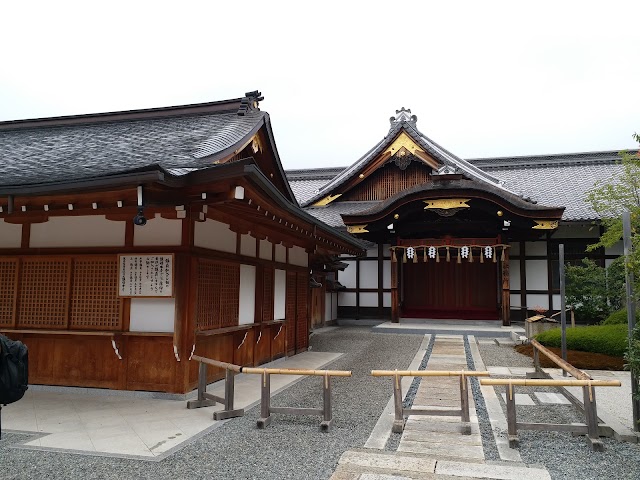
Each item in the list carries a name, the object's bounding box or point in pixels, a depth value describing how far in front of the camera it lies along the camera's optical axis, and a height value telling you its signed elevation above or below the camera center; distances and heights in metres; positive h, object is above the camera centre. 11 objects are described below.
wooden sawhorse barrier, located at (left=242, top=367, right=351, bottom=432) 5.70 -1.49
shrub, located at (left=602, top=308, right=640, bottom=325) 11.79 -0.93
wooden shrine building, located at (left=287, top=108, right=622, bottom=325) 17.16 +1.89
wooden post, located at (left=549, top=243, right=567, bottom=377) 8.88 -0.59
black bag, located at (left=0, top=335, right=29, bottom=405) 3.73 -0.74
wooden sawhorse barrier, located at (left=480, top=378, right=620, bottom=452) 5.16 -1.44
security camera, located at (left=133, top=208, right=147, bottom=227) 5.60 +0.66
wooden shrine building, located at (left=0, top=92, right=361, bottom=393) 5.98 +0.29
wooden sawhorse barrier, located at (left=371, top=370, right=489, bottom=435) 5.66 -1.49
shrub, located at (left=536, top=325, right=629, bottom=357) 10.52 -1.32
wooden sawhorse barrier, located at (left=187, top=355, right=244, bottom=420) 6.04 -1.56
